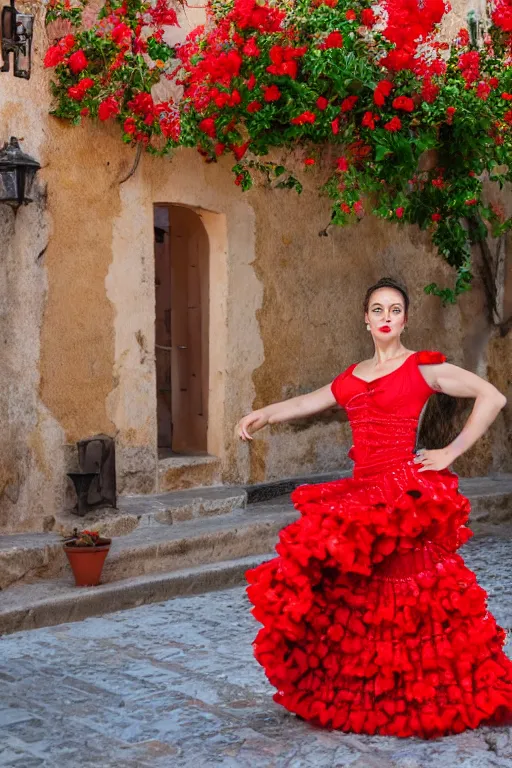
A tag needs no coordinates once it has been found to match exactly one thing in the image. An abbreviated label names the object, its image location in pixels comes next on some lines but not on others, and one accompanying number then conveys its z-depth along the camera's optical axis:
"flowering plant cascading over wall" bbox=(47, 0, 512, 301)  7.52
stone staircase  6.52
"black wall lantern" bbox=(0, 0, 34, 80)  7.04
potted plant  6.70
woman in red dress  4.35
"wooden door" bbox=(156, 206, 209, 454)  9.13
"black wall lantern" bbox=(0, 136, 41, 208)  7.03
